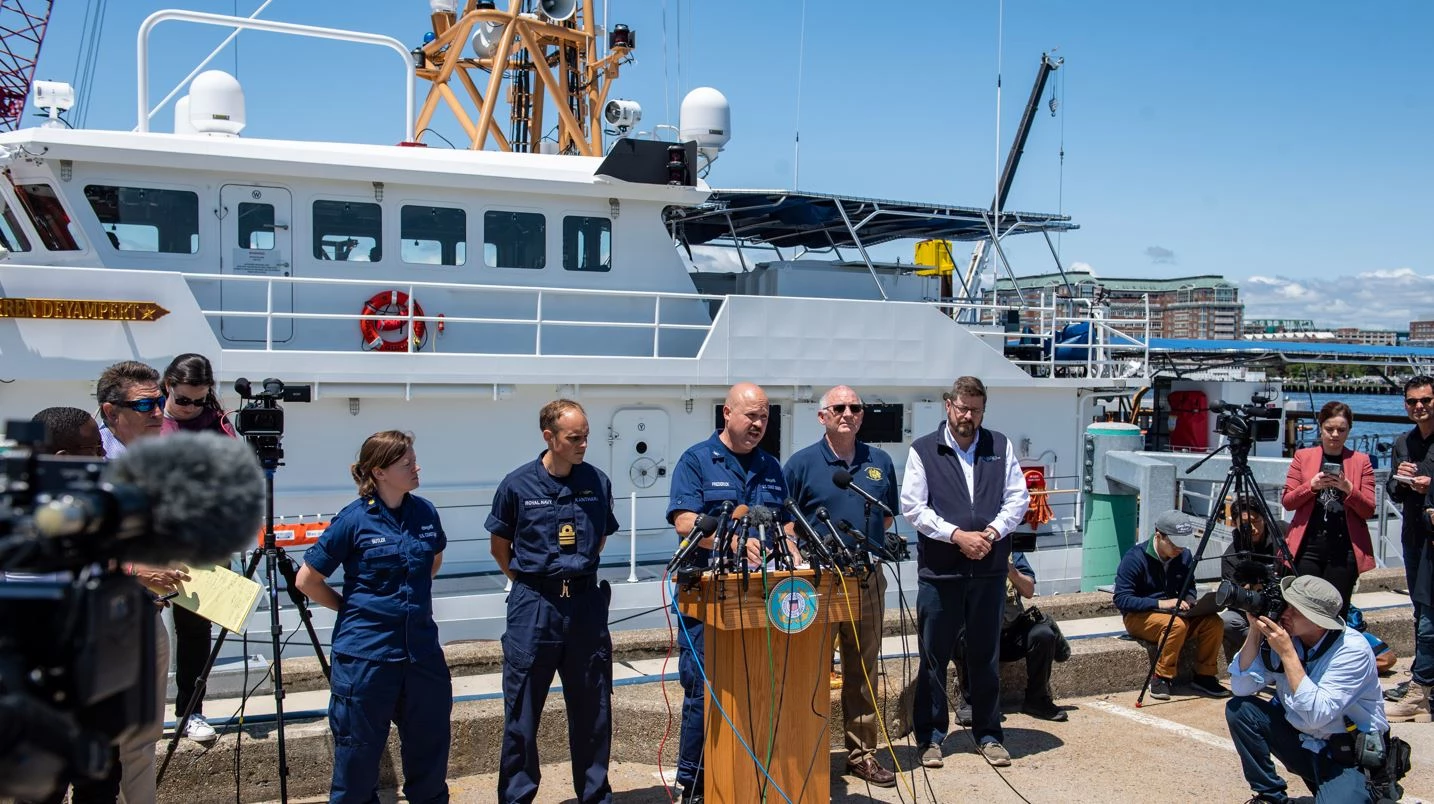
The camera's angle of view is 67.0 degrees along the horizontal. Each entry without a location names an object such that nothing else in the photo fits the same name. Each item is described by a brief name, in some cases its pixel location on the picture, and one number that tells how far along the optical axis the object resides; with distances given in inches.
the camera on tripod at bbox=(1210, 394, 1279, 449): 246.8
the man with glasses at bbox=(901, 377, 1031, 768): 208.8
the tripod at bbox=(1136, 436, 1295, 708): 241.2
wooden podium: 153.5
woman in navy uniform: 155.3
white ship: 321.1
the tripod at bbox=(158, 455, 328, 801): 164.6
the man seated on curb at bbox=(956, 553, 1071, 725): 234.5
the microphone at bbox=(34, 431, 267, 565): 64.4
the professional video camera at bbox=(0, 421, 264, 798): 62.5
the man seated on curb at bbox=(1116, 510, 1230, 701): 250.4
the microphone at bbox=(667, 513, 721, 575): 148.3
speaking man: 181.6
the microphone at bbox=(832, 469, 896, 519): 173.2
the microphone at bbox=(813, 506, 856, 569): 159.9
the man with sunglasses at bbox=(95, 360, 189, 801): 146.1
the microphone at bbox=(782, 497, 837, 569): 156.6
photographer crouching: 166.6
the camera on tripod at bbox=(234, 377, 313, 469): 184.2
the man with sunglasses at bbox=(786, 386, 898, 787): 199.6
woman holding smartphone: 252.5
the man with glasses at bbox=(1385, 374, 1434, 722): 238.4
